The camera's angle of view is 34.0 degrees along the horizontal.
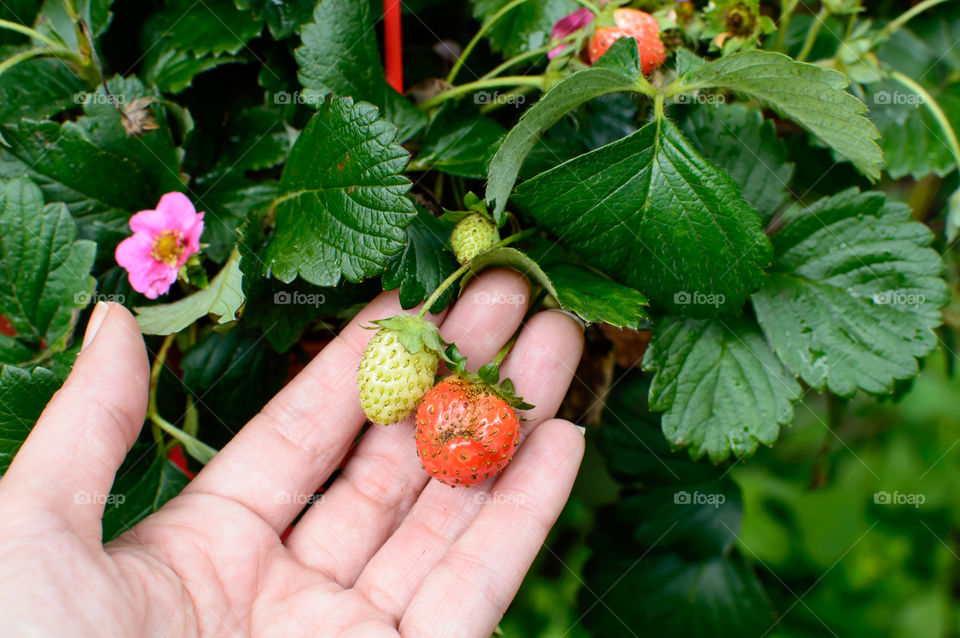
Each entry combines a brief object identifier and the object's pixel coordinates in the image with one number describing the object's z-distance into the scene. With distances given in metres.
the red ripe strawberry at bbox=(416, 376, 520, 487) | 0.36
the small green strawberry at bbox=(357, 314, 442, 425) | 0.36
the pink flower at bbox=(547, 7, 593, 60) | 0.39
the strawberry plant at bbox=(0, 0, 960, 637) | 0.36
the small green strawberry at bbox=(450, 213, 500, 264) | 0.37
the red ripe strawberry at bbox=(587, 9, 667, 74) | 0.38
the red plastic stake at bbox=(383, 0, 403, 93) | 0.40
